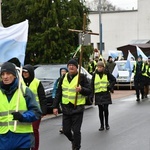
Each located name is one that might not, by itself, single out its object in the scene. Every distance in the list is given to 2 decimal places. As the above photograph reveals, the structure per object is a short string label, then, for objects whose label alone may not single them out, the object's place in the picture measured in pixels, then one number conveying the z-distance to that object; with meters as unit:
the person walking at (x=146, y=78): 20.31
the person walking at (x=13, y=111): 5.36
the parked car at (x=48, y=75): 15.42
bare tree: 92.44
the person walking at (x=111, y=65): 23.61
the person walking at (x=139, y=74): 19.88
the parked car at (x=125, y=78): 26.52
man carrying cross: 8.44
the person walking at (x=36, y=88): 8.19
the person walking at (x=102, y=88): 11.63
